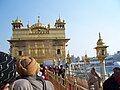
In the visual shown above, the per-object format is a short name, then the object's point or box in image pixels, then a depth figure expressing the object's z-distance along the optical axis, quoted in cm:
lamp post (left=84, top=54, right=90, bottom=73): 1142
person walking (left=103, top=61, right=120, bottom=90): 162
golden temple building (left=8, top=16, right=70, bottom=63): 2175
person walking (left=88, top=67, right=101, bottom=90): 348
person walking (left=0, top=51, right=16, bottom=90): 122
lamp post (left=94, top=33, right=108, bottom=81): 470
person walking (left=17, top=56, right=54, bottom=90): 102
